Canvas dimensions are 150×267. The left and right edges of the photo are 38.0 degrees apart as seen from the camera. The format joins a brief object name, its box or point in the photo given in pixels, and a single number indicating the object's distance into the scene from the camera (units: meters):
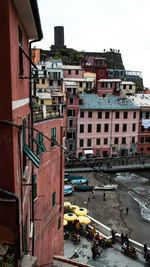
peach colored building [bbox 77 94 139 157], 45.94
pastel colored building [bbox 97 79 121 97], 54.66
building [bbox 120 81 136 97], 58.88
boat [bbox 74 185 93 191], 34.88
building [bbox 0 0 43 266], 5.18
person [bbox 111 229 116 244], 21.22
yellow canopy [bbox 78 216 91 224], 23.00
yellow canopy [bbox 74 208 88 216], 24.15
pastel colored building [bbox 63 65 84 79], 61.81
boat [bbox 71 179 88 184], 37.16
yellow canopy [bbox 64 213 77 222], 23.17
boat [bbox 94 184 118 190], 35.69
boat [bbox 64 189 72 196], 33.16
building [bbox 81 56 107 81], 68.81
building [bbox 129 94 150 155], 48.19
